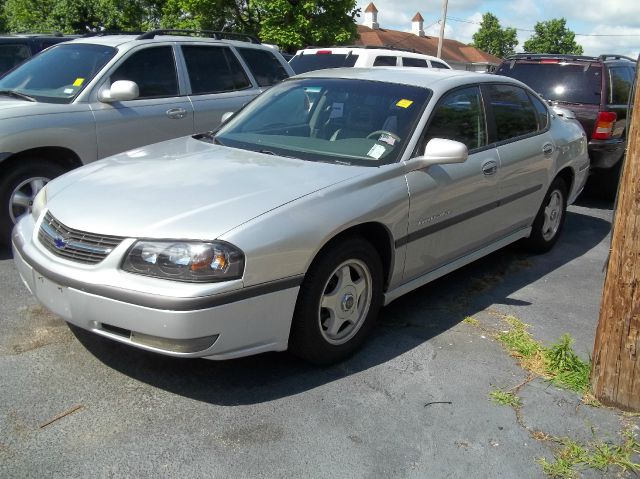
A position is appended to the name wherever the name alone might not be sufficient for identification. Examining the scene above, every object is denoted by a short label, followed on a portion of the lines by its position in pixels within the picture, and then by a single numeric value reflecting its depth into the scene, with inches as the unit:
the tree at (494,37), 3385.8
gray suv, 202.8
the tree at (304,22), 1059.3
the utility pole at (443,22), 1206.3
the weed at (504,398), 132.3
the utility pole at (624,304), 123.2
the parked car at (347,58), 414.0
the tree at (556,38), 3107.8
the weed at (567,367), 139.9
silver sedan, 116.3
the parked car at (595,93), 300.2
